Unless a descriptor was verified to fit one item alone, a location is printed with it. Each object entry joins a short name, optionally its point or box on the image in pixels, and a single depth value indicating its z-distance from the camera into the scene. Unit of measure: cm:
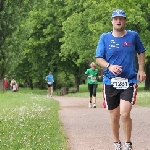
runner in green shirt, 2111
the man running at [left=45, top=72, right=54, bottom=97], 3656
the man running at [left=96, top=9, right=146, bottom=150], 769
